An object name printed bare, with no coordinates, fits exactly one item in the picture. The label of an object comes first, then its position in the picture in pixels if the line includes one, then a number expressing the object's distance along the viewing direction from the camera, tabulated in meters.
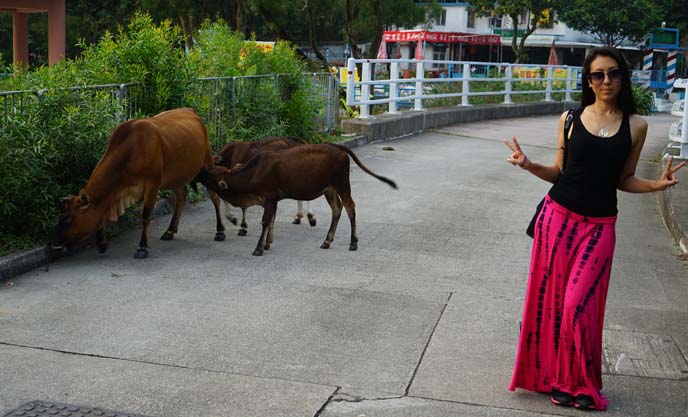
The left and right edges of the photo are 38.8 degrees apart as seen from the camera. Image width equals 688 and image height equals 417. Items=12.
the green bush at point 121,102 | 8.66
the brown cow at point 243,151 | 10.20
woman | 5.32
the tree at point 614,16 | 47.91
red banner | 57.44
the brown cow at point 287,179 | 9.30
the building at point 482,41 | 58.41
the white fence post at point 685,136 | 14.56
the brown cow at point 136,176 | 8.51
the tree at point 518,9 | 44.50
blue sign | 49.78
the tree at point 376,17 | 28.25
